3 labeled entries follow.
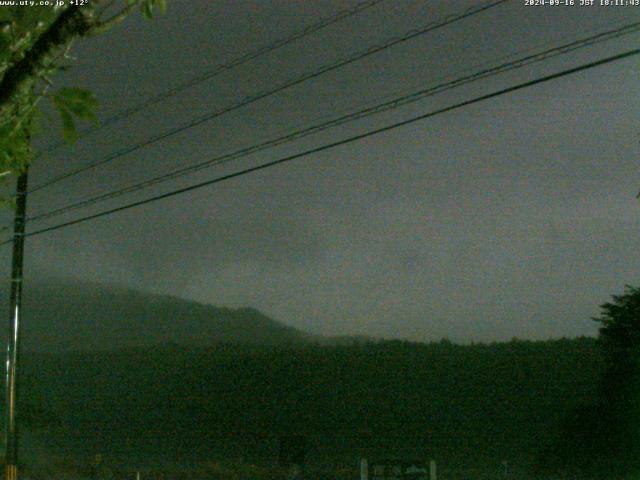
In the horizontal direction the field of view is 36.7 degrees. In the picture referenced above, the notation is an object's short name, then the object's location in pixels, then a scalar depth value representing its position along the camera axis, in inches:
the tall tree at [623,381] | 984.9
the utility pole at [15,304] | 765.3
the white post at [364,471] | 593.7
